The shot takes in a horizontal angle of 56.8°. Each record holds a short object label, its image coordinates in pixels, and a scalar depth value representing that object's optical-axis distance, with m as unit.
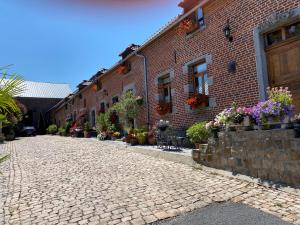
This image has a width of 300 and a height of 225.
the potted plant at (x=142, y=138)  11.03
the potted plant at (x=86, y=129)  19.39
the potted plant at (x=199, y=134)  7.38
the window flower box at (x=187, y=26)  9.34
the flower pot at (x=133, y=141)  11.09
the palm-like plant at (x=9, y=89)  1.95
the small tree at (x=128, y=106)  12.52
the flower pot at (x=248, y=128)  5.48
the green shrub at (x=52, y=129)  30.97
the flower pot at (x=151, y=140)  10.68
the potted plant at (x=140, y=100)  12.49
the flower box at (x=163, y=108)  10.70
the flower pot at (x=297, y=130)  4.57
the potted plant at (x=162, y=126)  9.21
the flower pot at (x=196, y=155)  6.74
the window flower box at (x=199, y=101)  8.82
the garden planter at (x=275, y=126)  4.96
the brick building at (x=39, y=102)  36.78
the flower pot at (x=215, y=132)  6.38
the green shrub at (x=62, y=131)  24.83
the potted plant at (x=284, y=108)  4.94
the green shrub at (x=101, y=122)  16.08
